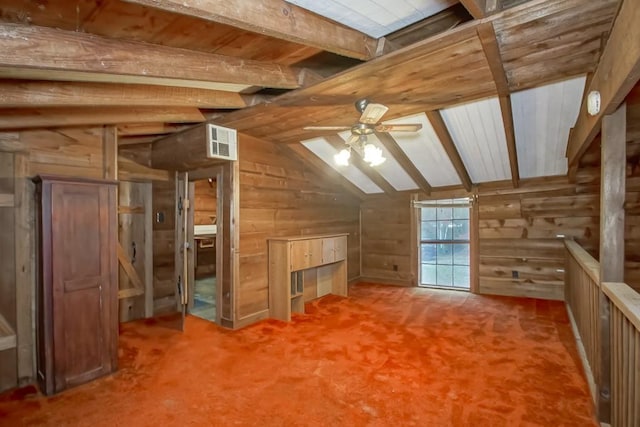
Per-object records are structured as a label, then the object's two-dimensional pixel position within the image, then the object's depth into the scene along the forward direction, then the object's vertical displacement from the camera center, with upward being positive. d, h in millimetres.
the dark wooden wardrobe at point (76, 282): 2553 -563
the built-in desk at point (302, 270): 4281 -882
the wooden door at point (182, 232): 4062 -263
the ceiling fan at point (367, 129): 2912 +747
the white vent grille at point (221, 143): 3674 +806
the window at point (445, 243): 5984 -622
